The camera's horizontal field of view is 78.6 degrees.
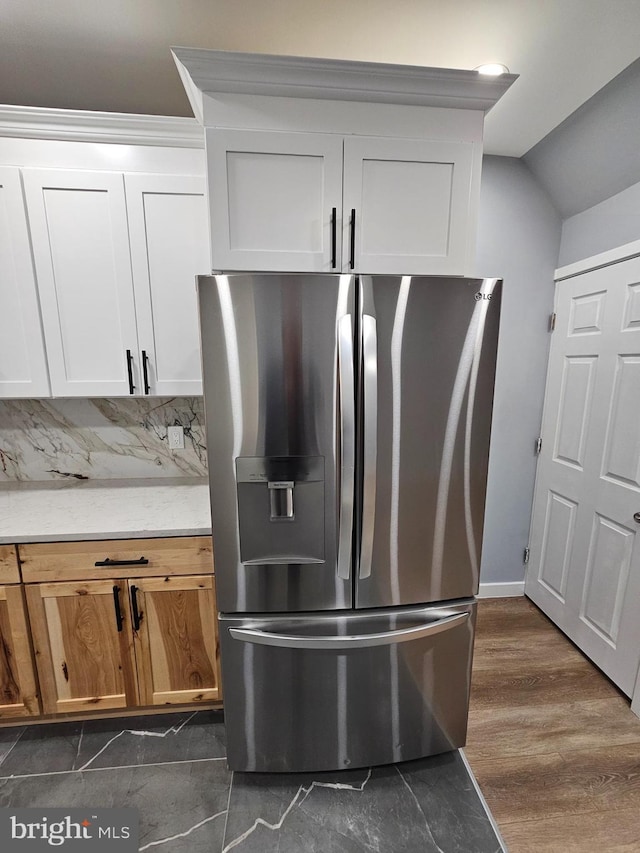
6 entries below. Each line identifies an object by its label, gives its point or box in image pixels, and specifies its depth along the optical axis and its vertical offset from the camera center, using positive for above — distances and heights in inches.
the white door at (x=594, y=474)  72.9 -21.3
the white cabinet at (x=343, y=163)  47.1 +26.1
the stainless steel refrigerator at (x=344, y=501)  46.9 -16.8
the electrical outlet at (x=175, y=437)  81.4 -13.9
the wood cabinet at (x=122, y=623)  60.0 -39.9
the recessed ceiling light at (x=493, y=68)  61.0 +47.1
